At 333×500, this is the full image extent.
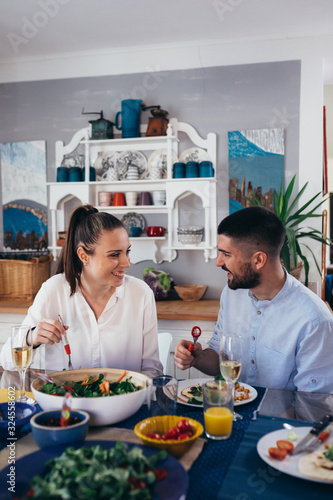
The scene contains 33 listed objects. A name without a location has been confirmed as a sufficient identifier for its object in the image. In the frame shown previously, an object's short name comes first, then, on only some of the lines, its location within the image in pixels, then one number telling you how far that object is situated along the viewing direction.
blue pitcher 3.44
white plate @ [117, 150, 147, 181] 3.57
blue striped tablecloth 0.85
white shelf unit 3.36
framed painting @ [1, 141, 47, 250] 3.76
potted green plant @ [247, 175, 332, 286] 2.92
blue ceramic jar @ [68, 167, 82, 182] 3.52
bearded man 1.57
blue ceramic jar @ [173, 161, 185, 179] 3.34
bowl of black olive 0.96
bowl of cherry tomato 0.97
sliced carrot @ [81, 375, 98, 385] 1.31
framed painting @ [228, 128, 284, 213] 3.33
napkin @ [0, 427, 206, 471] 0.97
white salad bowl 1.10
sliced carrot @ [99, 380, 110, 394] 1.23
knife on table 0.99
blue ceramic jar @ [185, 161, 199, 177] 3.31
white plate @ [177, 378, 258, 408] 1.28
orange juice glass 1.08
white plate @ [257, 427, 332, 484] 0.90
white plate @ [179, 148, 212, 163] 3.47
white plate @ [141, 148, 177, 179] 3.49
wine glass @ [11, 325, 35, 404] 1.26
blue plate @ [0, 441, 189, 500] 0.82
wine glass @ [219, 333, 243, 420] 1.24
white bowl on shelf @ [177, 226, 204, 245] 3.37
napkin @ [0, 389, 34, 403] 1.36
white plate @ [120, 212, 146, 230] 3.58
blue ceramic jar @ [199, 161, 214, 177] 3.30
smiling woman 1.84
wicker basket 3.35
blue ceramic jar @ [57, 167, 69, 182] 3.54
